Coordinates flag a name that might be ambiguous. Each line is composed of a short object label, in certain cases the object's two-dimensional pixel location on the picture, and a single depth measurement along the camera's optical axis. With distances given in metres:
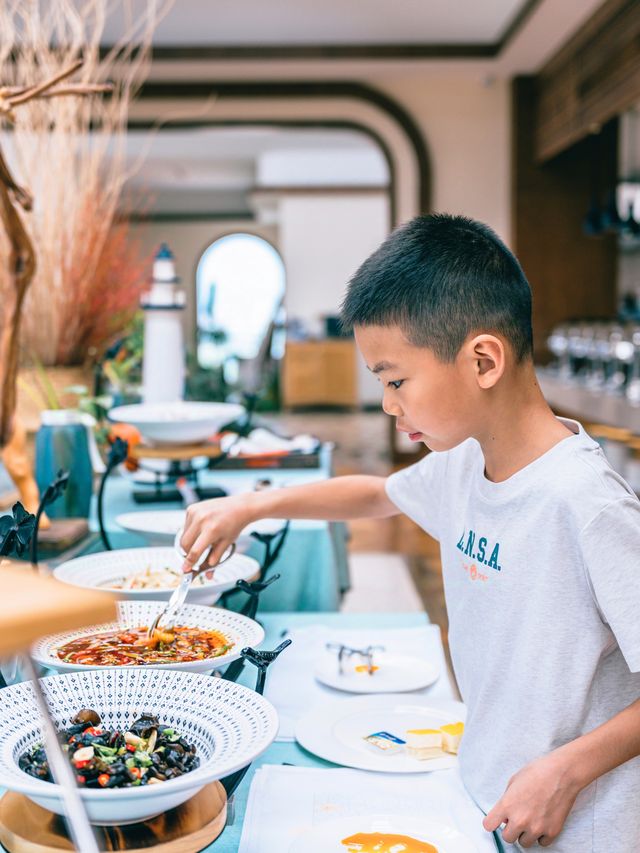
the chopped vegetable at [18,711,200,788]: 0.73
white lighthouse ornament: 2.52
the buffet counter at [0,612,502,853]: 0.85
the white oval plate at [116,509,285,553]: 1.49
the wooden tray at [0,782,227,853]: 0.71
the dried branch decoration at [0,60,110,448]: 1.67
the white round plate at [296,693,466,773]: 1.01
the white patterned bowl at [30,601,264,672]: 0.94
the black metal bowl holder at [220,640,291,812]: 0.87
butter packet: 1.05
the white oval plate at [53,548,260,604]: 1.20
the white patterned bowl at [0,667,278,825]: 0.67
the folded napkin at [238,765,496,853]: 0.85
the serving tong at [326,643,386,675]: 1.29
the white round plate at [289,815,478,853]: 0.81
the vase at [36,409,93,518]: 1.85
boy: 0.88
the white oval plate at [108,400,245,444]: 1.99
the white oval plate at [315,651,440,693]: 1.24
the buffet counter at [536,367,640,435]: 3.91
